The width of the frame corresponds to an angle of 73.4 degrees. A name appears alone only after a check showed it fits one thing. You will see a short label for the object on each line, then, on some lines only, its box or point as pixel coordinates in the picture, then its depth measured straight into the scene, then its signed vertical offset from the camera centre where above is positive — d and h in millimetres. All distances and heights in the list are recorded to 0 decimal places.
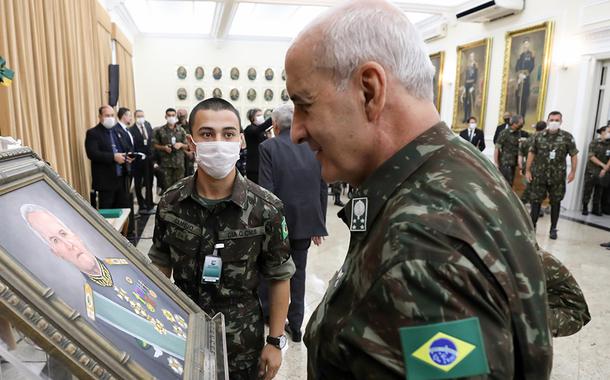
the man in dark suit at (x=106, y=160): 4758 -649
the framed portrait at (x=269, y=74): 13266 +1040
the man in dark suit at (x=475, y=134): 8367 -465
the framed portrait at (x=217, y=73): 12812 +1005
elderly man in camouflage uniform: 518 -155
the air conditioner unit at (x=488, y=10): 7562 +1902
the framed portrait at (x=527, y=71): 7238 +749
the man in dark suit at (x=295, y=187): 2857 -557
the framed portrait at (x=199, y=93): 12672 +368
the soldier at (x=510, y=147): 7094 -602
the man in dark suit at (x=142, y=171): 6816 -1124
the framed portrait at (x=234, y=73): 12984 +1023
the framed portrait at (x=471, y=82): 8656 +639
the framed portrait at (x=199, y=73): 12602 +977
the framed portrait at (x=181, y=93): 12500 +351
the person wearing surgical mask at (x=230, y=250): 1434 -506
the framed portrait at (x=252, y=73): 13094 +1044
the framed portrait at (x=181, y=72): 12469 +977
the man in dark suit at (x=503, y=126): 7779 -268
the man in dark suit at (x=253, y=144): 4977 -463
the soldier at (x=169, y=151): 6977 -796
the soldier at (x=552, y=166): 5473 -707
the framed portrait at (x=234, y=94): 13047 +374
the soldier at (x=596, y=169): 6457 -875
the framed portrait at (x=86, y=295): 527 -301
